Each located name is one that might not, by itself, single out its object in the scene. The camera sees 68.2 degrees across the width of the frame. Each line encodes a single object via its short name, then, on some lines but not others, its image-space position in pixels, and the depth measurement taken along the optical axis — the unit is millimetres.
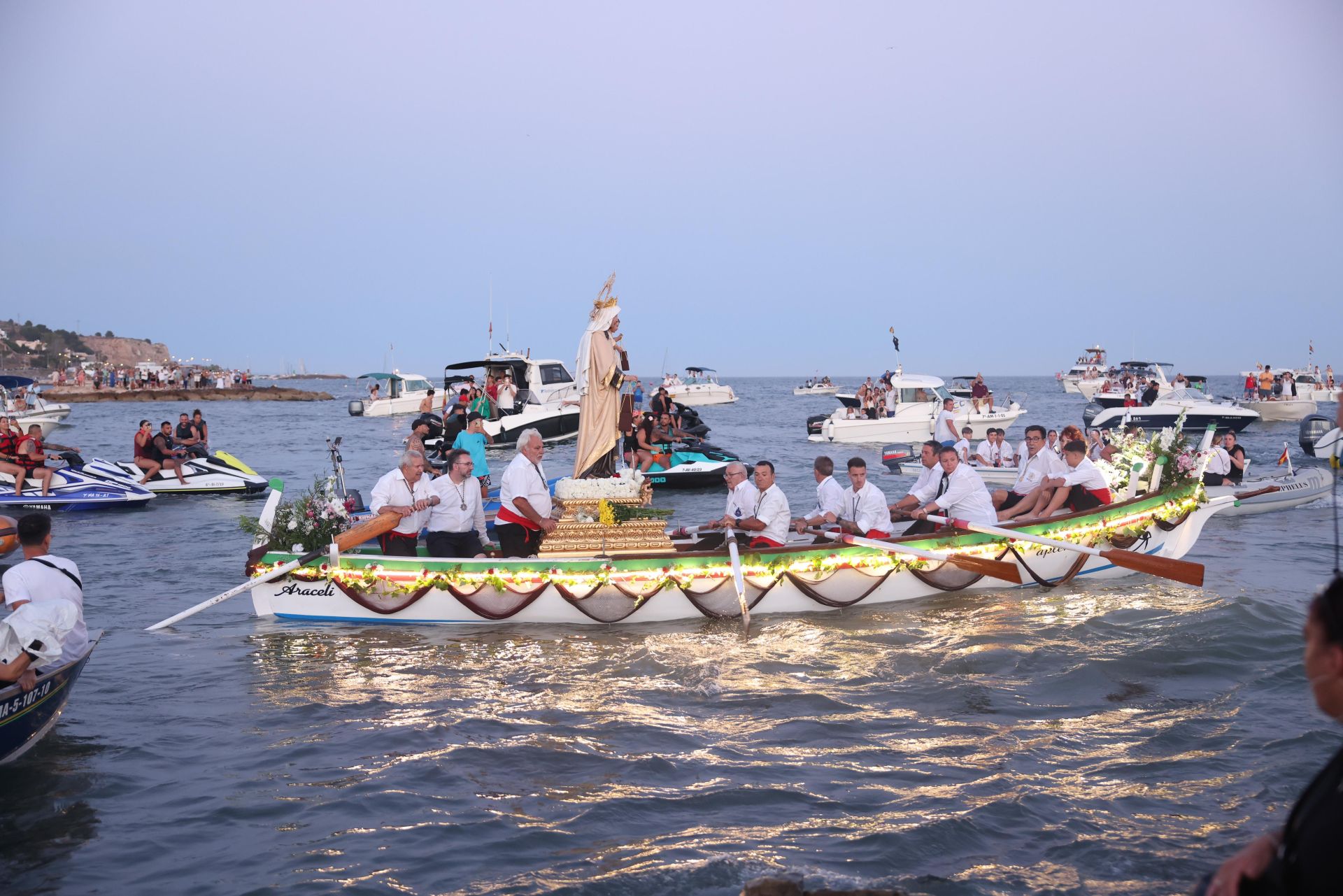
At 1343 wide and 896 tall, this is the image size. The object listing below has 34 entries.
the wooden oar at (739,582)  10953
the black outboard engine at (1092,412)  38656
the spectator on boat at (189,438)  24047
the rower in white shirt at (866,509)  12273
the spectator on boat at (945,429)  28442
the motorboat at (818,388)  98188
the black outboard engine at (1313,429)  29719
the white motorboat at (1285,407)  45688
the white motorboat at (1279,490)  20266
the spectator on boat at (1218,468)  20188
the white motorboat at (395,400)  55125
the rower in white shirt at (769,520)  11906
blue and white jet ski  20259
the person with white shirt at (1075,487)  13625
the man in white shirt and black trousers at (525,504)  11508
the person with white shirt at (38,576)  7000
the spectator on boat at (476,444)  16828
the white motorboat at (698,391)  68312
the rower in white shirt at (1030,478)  14242
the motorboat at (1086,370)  69250
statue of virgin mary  12500
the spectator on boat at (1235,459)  20844
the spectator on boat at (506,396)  36062
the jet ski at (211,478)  22953
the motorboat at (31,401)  37228
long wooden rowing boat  11039
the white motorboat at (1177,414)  33344
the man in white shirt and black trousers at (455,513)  11703
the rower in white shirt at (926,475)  12688
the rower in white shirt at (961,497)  12453
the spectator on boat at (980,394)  37325
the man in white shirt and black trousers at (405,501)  11367
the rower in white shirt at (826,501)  12508
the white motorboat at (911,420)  36188
